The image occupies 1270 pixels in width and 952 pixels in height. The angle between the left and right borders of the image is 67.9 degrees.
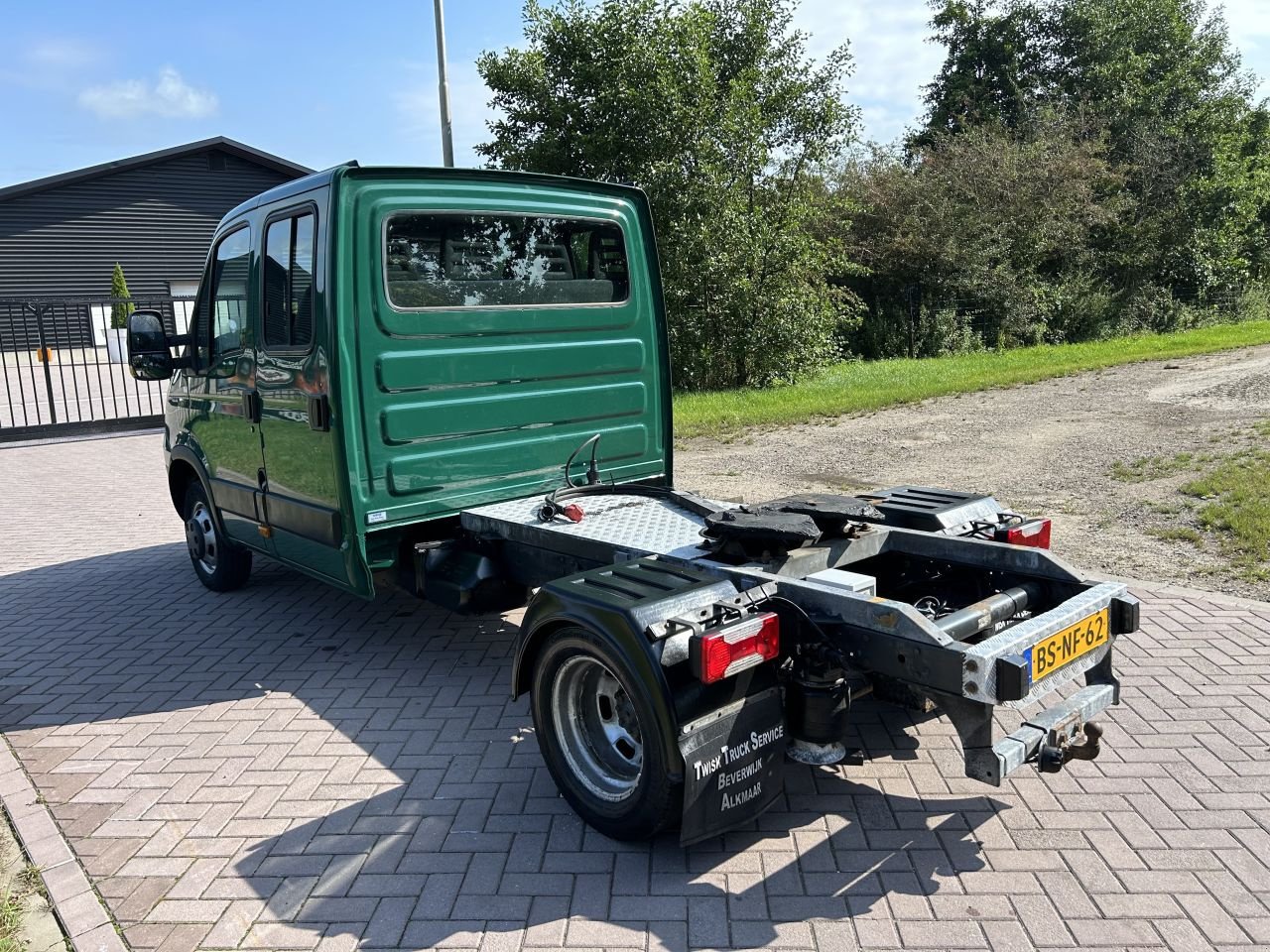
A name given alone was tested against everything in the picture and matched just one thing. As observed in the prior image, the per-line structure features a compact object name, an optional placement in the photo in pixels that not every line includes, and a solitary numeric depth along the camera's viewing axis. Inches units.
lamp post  575.5
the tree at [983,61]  1277.1
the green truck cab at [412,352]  176.6
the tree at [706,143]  600.4
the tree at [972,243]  861.2
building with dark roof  1162.6
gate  597.3
